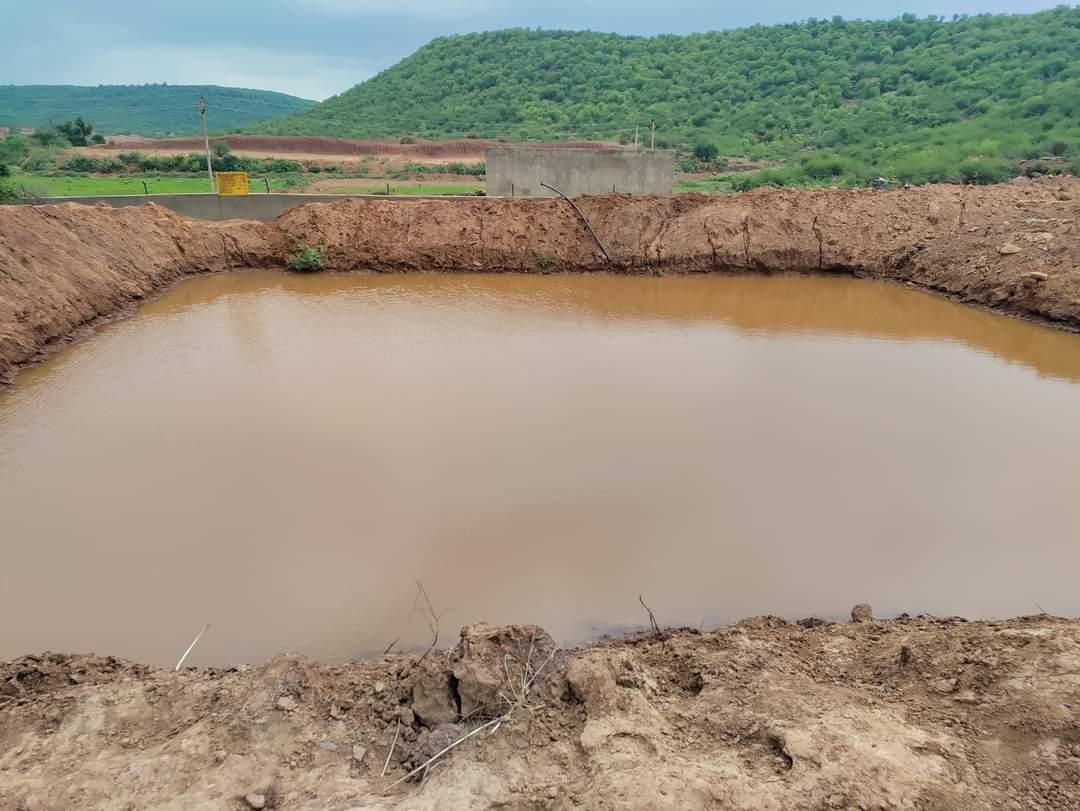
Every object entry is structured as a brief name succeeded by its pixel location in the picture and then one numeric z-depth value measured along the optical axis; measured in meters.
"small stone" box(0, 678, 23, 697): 3.99
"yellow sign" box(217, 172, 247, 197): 18.00
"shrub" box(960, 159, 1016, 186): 21.92
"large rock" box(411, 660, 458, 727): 3.66
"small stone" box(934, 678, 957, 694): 3.68
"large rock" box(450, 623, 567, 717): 3.68
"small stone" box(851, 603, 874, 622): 4.94
